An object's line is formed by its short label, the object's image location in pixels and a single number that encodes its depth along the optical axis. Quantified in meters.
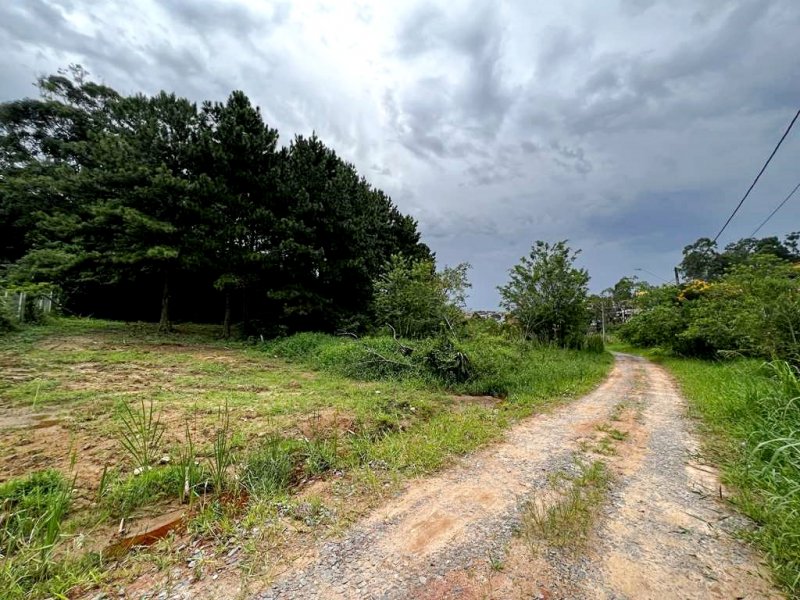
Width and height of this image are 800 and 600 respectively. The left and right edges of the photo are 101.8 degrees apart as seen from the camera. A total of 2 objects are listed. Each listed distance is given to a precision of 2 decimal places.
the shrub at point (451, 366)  7.11
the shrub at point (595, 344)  16.55
